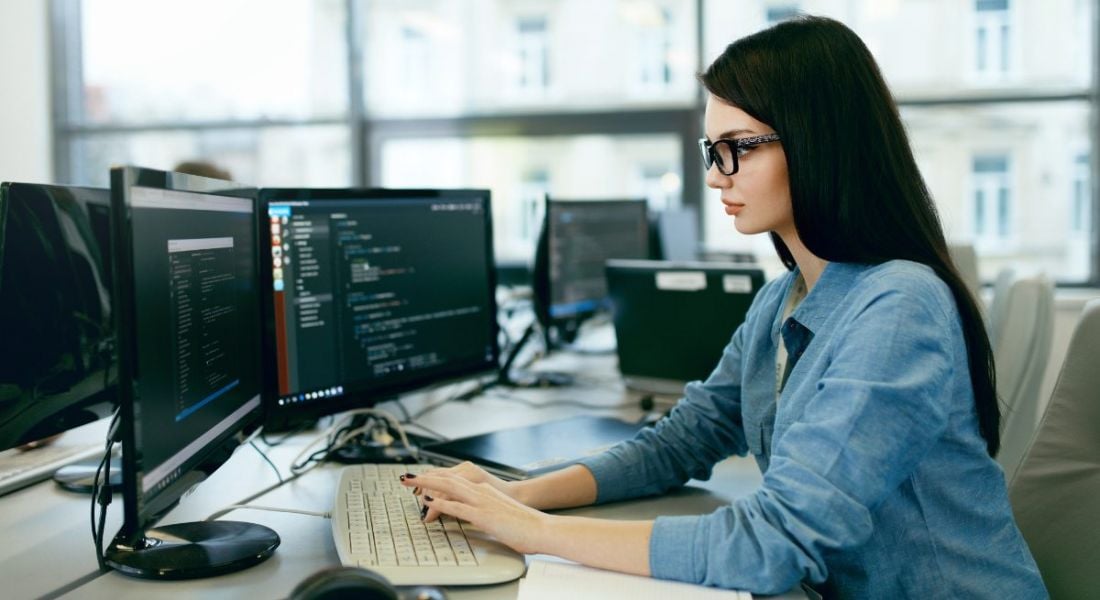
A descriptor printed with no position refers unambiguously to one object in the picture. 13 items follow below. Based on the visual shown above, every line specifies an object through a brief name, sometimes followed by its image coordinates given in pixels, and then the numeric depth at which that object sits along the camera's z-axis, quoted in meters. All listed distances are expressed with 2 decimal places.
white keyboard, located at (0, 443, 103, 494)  1.37
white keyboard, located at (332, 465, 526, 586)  0.94
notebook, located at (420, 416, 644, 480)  1.37
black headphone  0.71
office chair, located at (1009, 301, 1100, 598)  1.11
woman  0.89
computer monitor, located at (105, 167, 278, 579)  0.83
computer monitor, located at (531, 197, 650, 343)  2.45
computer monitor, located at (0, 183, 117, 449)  1.23
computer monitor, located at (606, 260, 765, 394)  1.95
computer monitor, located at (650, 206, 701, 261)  3.26
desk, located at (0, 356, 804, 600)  0.96
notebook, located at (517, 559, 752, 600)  0.89
